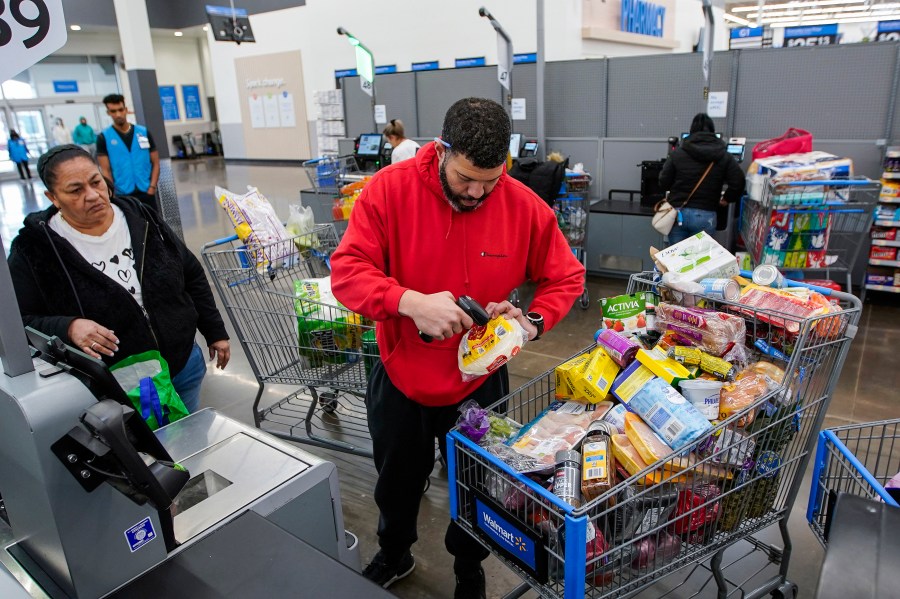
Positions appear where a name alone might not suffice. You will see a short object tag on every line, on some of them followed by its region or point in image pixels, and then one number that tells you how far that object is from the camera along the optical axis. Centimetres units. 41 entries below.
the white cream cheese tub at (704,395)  168
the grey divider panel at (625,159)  661
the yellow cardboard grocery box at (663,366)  171
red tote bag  520
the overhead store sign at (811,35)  935
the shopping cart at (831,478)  139
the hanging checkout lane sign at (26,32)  103
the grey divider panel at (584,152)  696
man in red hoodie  156
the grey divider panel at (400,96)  847
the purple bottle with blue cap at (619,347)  181
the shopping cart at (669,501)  144
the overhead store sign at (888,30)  722
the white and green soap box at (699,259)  211
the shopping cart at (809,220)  457
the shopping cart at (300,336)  280
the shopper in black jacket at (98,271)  201
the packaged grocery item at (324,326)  276
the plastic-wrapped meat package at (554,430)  157
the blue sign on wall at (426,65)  1235
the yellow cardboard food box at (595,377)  177
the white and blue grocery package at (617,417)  166
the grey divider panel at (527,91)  730
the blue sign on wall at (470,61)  1172
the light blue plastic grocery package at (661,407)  155
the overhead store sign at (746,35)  936
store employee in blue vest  664
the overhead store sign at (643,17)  1355
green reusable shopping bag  189
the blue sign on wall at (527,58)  939
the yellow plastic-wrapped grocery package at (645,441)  152
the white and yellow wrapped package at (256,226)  303
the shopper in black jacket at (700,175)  511
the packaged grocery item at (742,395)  168
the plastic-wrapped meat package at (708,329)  185
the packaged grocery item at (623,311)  213
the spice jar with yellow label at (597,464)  146
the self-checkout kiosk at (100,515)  94
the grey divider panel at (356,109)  926
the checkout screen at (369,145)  836
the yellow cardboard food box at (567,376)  183
